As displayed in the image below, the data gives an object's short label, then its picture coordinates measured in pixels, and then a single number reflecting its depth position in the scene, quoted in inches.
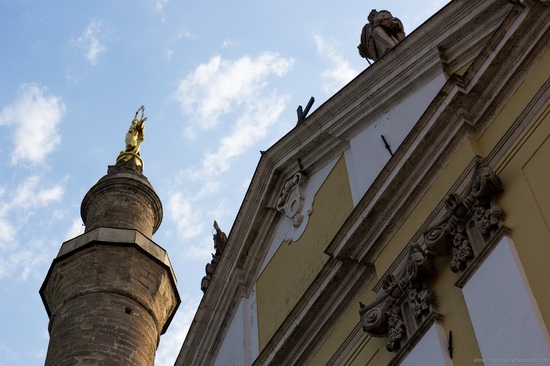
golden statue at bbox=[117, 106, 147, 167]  901.2
